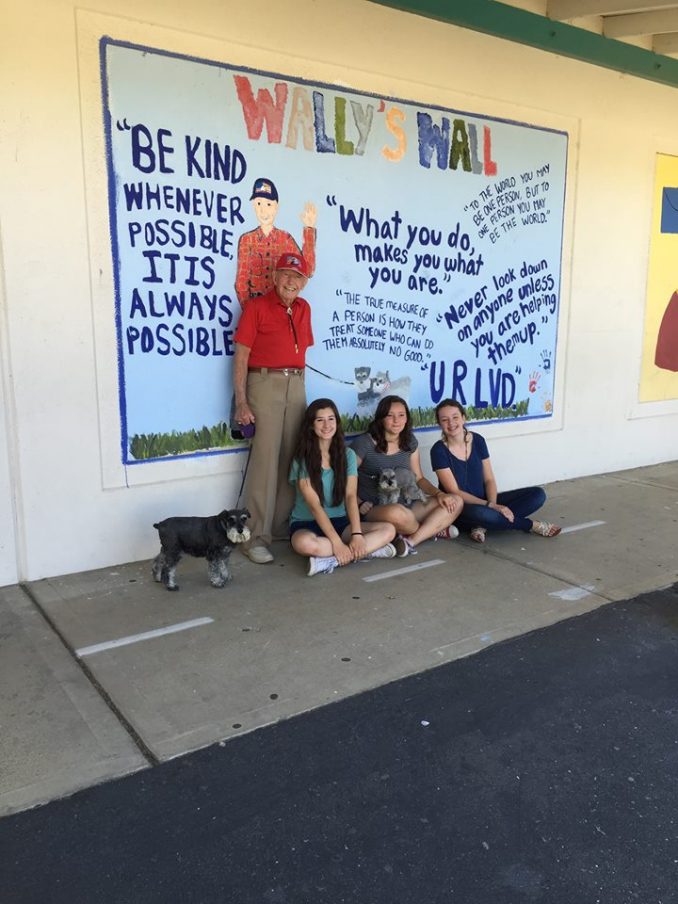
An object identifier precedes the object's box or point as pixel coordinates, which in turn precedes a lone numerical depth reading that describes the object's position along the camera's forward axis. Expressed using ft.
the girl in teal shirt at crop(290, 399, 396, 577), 15.17
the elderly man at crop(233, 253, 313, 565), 15.69
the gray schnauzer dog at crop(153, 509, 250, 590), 13.43
